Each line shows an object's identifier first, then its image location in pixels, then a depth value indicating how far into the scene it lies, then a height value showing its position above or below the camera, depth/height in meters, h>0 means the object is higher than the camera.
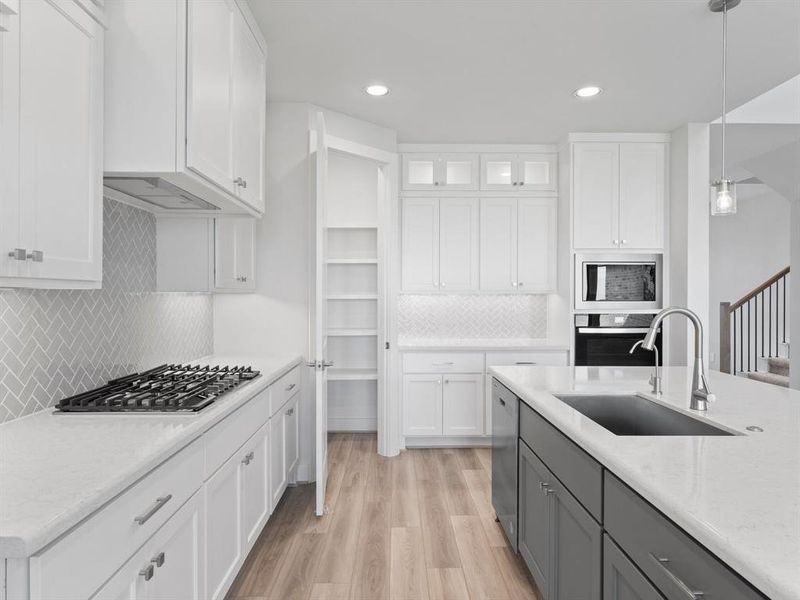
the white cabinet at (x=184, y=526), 1.00 -0.64
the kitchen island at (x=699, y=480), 0.82 -0.39
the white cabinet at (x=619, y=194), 4.12 +0.95
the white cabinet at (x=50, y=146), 1.24 +0.44
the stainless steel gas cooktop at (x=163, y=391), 1.70 -0.35
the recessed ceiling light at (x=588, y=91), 3.22 +1.44
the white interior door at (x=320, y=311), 2.79 -0.05
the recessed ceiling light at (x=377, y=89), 3.17 +1.42
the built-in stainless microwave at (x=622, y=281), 4.13 +0.20
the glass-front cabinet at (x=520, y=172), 4.39 +1.20
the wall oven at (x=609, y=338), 4.11 -0.28
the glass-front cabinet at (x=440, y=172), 4.37 +1.20
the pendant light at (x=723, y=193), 2.17 +0.51
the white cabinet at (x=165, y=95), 1.67 +0.73
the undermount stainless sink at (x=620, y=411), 2.02 -0.46
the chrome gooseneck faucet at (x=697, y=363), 1.72 -0.21
